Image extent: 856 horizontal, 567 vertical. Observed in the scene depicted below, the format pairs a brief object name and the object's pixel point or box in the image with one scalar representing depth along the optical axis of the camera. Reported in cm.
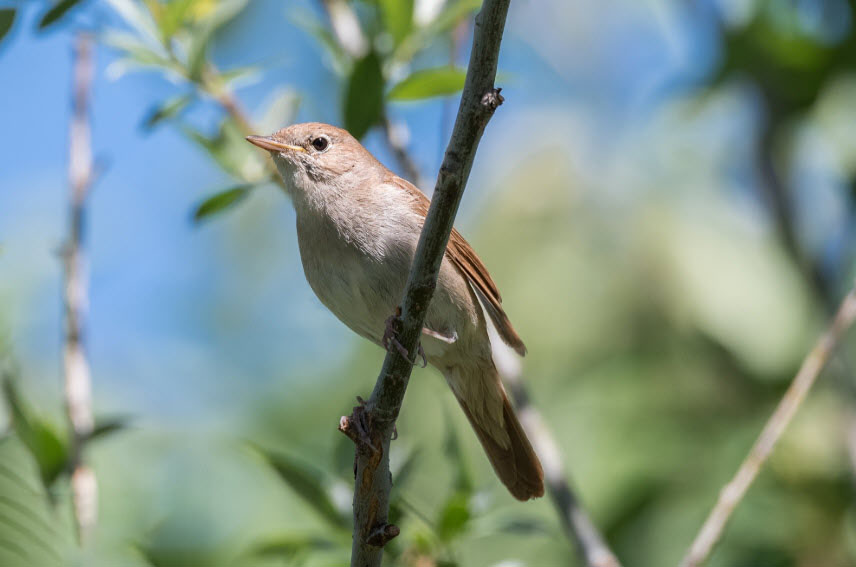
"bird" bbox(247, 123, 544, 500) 751
